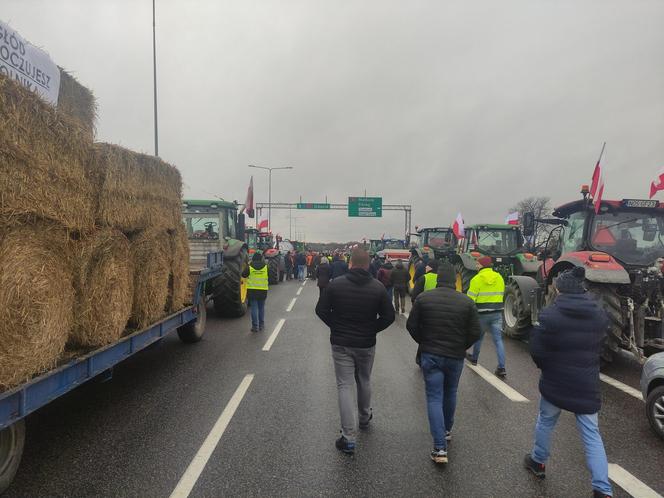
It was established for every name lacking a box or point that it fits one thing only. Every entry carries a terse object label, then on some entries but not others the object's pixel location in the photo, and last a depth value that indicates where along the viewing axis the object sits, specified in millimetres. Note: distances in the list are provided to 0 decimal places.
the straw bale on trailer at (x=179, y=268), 5824
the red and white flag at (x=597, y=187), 6414
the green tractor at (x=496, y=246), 13219
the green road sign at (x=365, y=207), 42500
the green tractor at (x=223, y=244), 9602
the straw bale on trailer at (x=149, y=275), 4746
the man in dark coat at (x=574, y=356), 2984
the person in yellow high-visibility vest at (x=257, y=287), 8727
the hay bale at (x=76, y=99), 4969
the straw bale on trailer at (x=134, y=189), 3861
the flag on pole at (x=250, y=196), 21194
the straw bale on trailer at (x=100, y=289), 3674
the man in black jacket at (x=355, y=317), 3828
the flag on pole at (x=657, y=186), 8547
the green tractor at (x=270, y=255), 18344
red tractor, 5656
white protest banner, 3543
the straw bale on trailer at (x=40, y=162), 2711
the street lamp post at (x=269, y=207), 43331
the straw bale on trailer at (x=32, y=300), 2758
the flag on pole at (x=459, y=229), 14719
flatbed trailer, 2699
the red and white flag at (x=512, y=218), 18856
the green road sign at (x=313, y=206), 44500
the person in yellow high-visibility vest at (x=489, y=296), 6113
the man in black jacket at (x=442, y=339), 3570
